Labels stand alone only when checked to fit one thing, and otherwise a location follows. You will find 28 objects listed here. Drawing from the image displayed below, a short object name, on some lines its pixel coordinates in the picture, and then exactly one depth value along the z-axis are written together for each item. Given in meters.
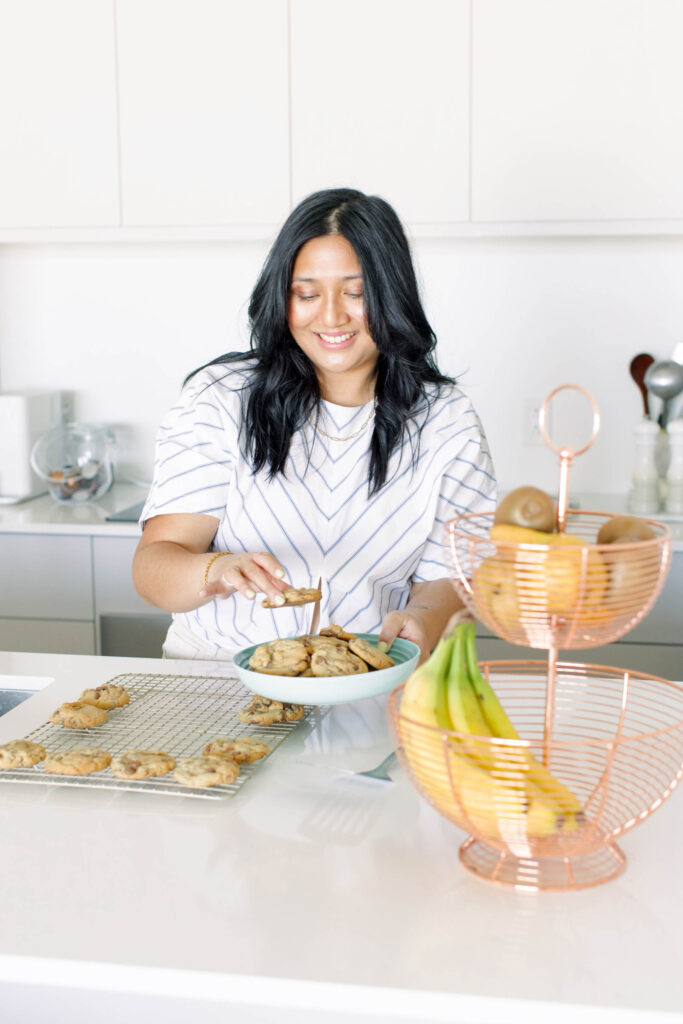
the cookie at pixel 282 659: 1.15
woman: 1.66
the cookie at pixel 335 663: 1.14
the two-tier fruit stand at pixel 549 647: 0.78
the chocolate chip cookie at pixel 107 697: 1.24
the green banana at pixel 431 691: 0.86
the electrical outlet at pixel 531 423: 2.95
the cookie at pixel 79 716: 1.17
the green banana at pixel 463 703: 0.85
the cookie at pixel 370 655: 1.18
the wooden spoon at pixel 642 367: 2.86
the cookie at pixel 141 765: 1.04
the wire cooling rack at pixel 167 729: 1.05
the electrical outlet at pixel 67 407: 3.13
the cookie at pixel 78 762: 1.06
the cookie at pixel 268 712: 1.21
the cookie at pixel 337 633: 1.25
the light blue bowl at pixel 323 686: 1.11
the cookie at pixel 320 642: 1.20
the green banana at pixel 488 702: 0.88
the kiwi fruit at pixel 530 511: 0.81
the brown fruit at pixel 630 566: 0.78
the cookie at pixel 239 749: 1.09
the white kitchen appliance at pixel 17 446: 2.87
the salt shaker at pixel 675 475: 2.69
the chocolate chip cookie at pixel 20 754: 1.08
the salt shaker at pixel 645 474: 2.70
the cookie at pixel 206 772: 1.03
